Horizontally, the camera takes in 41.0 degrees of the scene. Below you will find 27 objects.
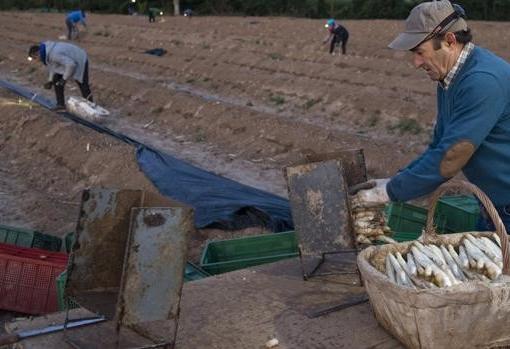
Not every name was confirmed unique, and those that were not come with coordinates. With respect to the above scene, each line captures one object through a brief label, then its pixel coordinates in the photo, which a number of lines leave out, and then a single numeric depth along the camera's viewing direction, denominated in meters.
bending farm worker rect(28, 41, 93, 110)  12.44
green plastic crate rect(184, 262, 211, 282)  4.74
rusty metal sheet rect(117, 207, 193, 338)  3.00
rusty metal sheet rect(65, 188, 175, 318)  3.15
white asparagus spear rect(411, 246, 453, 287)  3.06
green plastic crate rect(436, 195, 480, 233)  5.71
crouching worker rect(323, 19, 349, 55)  20.18
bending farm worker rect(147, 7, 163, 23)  33.91
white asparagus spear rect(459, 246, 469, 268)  3.27
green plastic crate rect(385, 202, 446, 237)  5.86
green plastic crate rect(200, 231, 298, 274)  5.10
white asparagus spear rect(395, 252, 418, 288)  3.08
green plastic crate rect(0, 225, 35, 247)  6.14
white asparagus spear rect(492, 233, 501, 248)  3.48
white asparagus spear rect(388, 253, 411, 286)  3.13
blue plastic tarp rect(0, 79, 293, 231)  6.95
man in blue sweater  3.12
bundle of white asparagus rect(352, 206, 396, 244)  4.16
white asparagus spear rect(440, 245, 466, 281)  3.18
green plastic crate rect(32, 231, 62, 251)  6.11
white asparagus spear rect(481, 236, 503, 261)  3.29
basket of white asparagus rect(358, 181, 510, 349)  2.84
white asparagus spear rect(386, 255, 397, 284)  3.19
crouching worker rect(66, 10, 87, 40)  27.26
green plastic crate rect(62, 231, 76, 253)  6.16
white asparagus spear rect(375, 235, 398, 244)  4.29
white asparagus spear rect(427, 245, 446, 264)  3.34
